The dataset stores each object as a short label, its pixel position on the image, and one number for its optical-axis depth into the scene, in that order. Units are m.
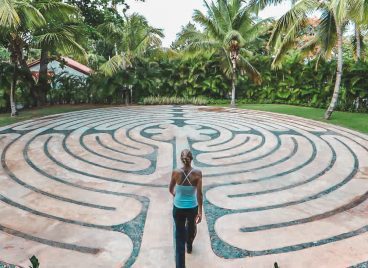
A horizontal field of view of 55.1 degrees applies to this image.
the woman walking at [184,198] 3.50
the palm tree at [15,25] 9.52
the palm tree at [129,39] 15.88
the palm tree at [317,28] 11.02
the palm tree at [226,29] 15.22
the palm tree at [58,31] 12.62
